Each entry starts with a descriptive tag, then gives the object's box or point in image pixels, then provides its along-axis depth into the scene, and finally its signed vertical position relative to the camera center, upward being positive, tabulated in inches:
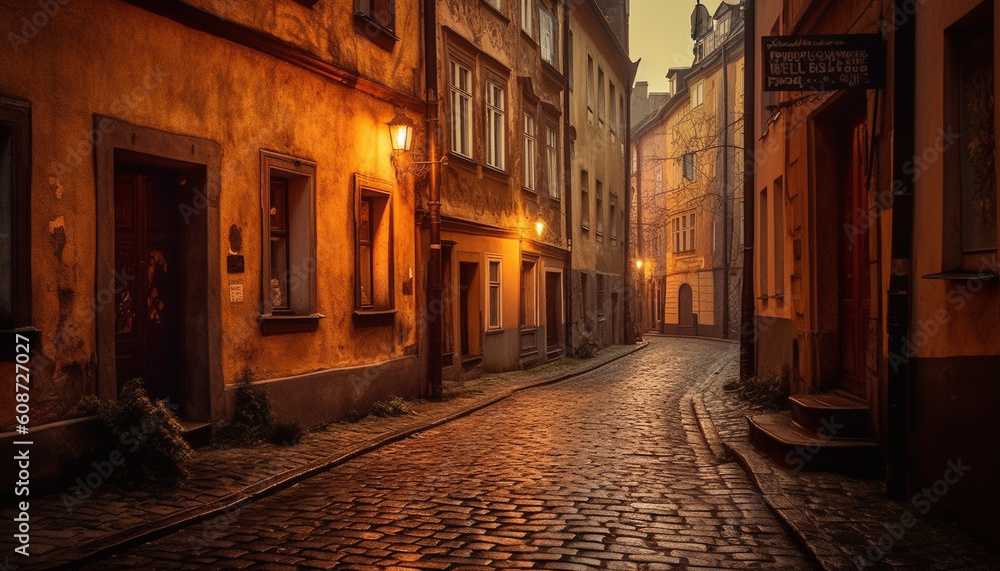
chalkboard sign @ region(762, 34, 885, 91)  300.2 +73.5
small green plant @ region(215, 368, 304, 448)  370.9 -62.9
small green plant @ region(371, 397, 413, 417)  487.5 -72.7
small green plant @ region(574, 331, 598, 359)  1015.6 -82.1
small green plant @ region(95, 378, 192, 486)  289.3 -54.4
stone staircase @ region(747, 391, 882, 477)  305.6 -60.7
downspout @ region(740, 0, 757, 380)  626.2 +61.1
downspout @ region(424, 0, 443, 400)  557.0 +8.3
